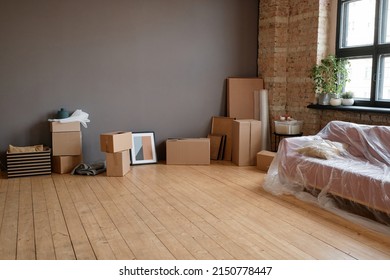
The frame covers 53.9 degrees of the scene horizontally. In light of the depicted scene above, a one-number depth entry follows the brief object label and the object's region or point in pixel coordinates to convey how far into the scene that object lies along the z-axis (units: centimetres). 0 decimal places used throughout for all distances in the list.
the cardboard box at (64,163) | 515
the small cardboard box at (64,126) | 507
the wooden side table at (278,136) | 557
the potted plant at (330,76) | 534
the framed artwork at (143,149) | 570
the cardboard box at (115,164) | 500
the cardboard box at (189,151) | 576
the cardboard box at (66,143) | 509
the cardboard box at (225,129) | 610
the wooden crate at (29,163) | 489
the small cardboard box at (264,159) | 526
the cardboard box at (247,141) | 565
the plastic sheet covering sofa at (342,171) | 334
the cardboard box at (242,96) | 630
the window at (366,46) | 491
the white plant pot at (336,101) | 526
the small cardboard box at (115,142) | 492
